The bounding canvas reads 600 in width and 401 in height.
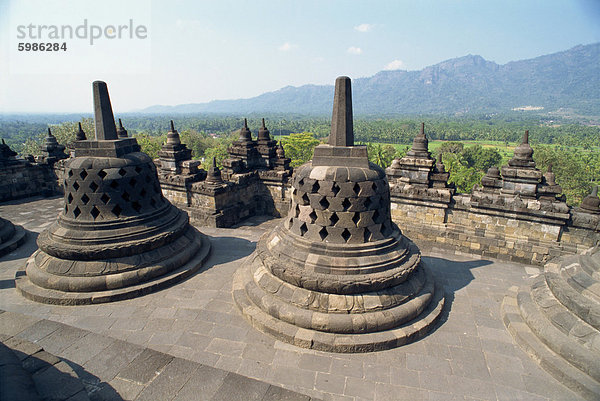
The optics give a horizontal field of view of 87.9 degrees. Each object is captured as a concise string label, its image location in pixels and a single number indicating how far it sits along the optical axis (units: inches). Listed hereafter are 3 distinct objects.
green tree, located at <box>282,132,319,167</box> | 2031.3
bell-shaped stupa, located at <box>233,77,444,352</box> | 193.8
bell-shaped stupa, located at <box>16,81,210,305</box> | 239.0
